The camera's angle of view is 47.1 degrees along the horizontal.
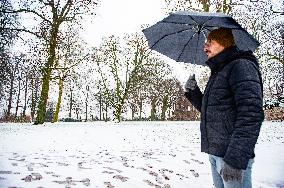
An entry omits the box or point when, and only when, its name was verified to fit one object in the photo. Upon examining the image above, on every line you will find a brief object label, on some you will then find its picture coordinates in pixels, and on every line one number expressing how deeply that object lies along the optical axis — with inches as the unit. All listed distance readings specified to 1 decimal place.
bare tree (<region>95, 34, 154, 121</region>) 1561.3
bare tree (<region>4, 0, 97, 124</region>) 907.5
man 112.0
